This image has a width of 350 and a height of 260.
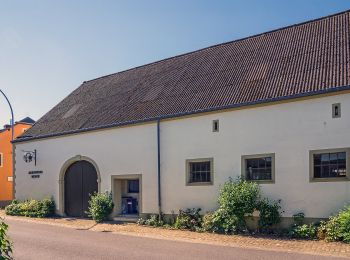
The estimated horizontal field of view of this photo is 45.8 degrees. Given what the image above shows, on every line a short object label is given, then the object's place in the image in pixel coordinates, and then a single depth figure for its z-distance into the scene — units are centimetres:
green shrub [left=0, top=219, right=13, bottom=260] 538
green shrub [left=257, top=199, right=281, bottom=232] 1415
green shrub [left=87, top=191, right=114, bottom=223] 1889
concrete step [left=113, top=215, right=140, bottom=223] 1864
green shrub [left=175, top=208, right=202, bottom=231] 1595
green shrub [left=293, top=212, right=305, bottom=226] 1383
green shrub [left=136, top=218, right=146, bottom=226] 1772
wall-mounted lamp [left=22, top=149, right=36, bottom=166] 2378
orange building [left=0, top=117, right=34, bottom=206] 3259
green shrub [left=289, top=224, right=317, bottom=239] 1312
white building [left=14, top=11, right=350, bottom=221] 1381
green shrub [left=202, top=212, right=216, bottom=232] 1501
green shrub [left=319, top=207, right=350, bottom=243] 1198
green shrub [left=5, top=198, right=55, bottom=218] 2211
